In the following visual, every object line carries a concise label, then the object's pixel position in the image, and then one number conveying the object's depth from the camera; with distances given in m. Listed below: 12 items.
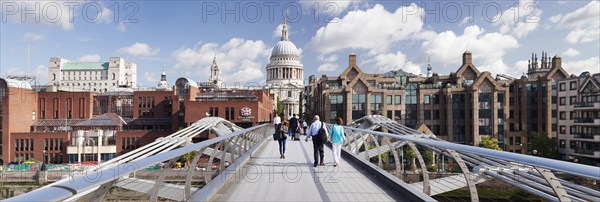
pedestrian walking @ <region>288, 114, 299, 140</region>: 16.88
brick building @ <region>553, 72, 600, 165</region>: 43.25
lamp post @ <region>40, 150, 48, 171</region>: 54.88
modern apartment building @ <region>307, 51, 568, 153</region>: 50.56
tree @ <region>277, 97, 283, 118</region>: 125.44
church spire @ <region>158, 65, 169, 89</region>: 136.81
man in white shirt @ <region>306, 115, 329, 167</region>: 9.64
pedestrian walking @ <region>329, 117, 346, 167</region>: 9.64
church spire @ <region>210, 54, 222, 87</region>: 154.79
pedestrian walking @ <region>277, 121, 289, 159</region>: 11.77
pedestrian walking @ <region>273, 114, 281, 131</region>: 15.04
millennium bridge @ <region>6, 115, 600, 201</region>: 2.74
